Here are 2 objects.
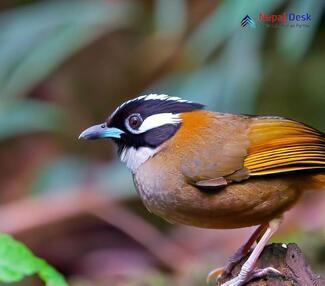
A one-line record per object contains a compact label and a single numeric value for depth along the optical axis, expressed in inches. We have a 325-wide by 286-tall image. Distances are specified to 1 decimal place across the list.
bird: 274.1
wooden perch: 263.5
